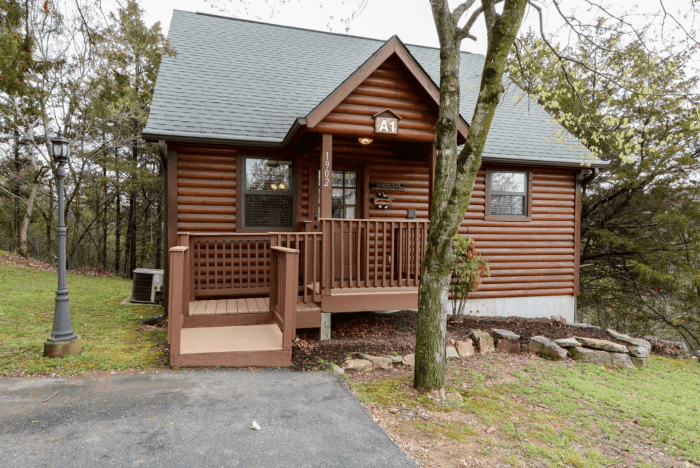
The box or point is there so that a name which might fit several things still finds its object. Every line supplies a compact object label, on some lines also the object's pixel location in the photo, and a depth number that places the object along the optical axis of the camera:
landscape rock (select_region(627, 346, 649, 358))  5.92
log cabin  5.45
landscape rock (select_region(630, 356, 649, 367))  5.88
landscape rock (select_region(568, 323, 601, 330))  7.25
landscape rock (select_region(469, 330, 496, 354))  5.61
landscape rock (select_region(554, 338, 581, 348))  5.90
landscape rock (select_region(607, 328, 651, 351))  6.32
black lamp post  4.46
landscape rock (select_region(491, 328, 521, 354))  5.81
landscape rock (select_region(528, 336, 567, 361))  5.71
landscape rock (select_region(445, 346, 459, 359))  5.24
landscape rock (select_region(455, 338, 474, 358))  5.39
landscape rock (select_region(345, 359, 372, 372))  4.58
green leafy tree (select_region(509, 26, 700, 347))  10.03
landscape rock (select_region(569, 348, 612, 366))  5.73
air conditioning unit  8.14
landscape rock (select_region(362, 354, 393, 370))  4.71
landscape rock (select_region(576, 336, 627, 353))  5.84
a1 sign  5.77
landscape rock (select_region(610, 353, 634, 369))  5.74
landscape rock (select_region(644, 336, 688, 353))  7.27
